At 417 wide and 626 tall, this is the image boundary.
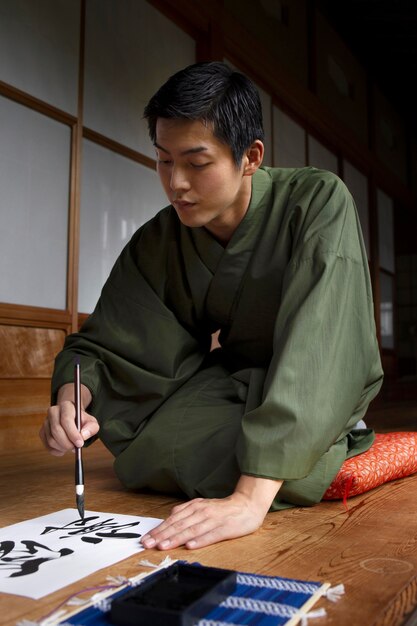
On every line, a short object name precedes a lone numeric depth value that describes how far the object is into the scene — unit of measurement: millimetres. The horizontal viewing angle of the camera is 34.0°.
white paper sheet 1090
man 1439
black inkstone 865
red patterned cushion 1830
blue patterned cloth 913
